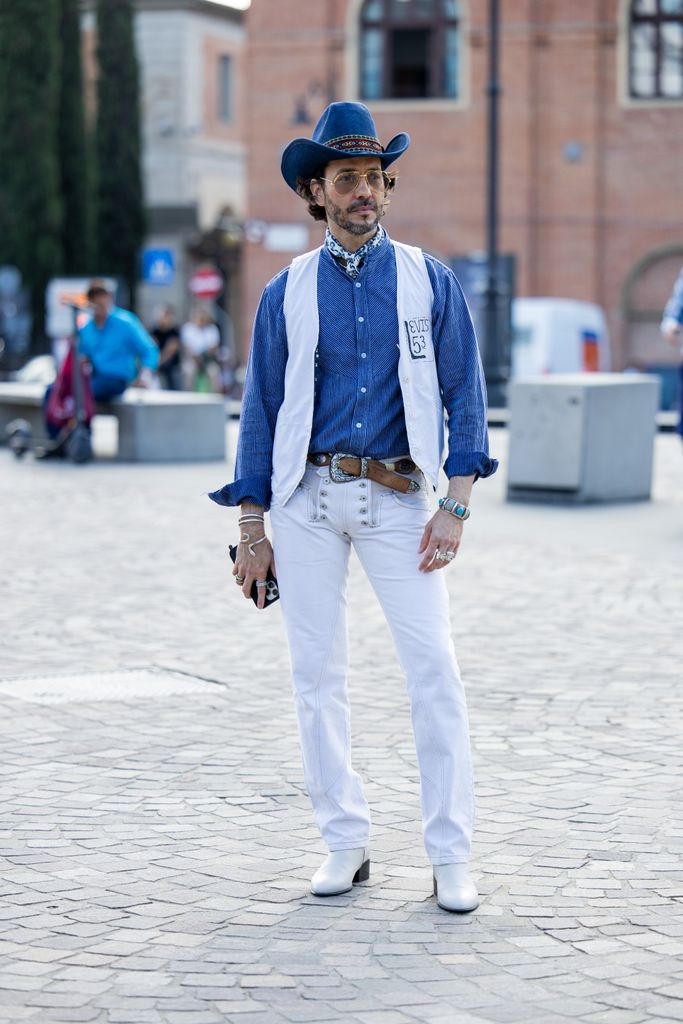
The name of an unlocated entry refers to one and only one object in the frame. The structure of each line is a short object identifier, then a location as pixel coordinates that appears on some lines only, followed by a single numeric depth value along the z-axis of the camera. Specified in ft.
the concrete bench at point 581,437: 47.73
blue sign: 121.49
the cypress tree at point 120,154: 162.61
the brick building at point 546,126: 126.00
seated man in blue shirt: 60.75
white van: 96.84
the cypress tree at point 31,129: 148.05
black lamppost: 91.86
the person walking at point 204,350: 112.57
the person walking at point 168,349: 103.30
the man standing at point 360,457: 15.64
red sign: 134.51
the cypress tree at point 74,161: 155.02
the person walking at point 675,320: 45.91
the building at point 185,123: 180.86
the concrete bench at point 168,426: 62.59
